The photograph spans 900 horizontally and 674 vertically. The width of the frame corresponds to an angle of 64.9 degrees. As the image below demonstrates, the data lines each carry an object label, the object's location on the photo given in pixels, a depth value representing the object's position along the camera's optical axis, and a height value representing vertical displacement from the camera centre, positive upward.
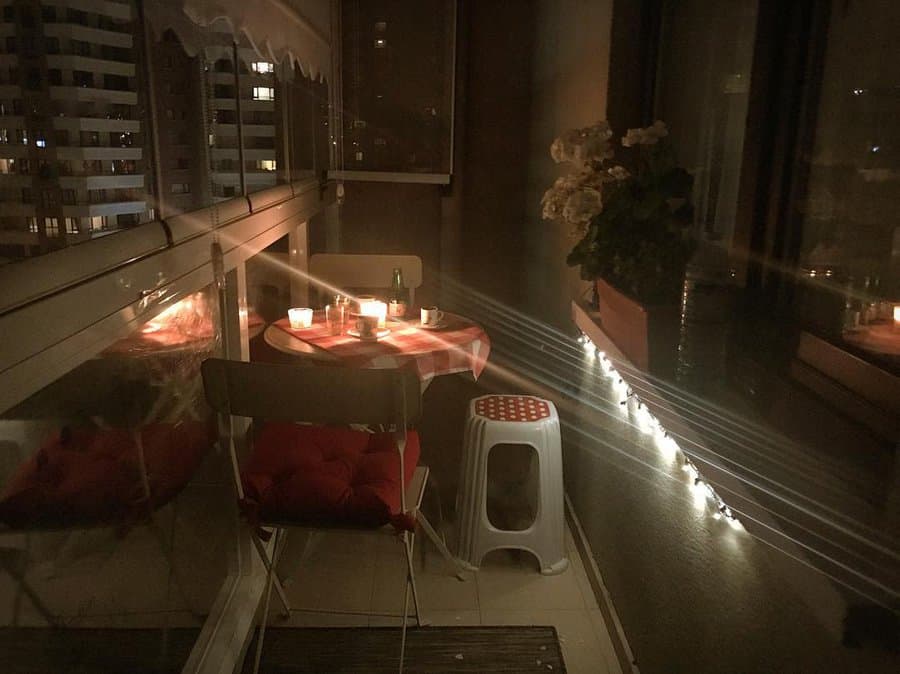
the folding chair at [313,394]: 1.73 -0.55
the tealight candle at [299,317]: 2.85 -0.59
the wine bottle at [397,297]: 3.08 -0.58
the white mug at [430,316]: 2.98 -0.60
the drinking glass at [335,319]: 2.84 -0.60
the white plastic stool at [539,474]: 2.44 -1.05
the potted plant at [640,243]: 1.88 -0.19
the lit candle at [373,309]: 2.95 -0.58
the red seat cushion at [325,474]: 1.85 -0.84
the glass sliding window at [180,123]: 1.62 +0.10
